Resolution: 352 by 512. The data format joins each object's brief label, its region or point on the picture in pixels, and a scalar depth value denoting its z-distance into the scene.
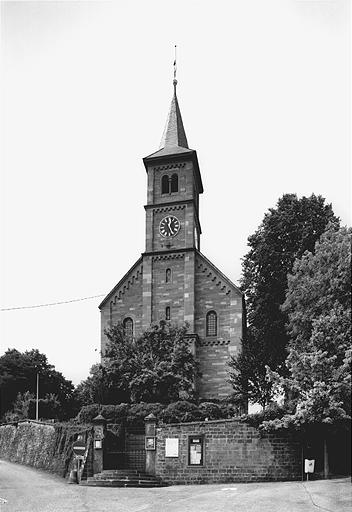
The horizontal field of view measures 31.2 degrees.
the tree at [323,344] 23.16
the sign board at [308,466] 24.35
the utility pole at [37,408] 53.07
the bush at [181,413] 30.08
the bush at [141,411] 31.94
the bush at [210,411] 32.91
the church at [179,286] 44.97
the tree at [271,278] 36.12
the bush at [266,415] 25.95
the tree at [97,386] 39.03
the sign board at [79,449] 27.08
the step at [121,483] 25.86
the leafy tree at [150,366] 38.06
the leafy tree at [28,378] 70.31
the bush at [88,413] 35.09
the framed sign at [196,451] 26.66
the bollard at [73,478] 27.41
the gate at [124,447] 28.36
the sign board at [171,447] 27.03
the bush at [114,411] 33.75
